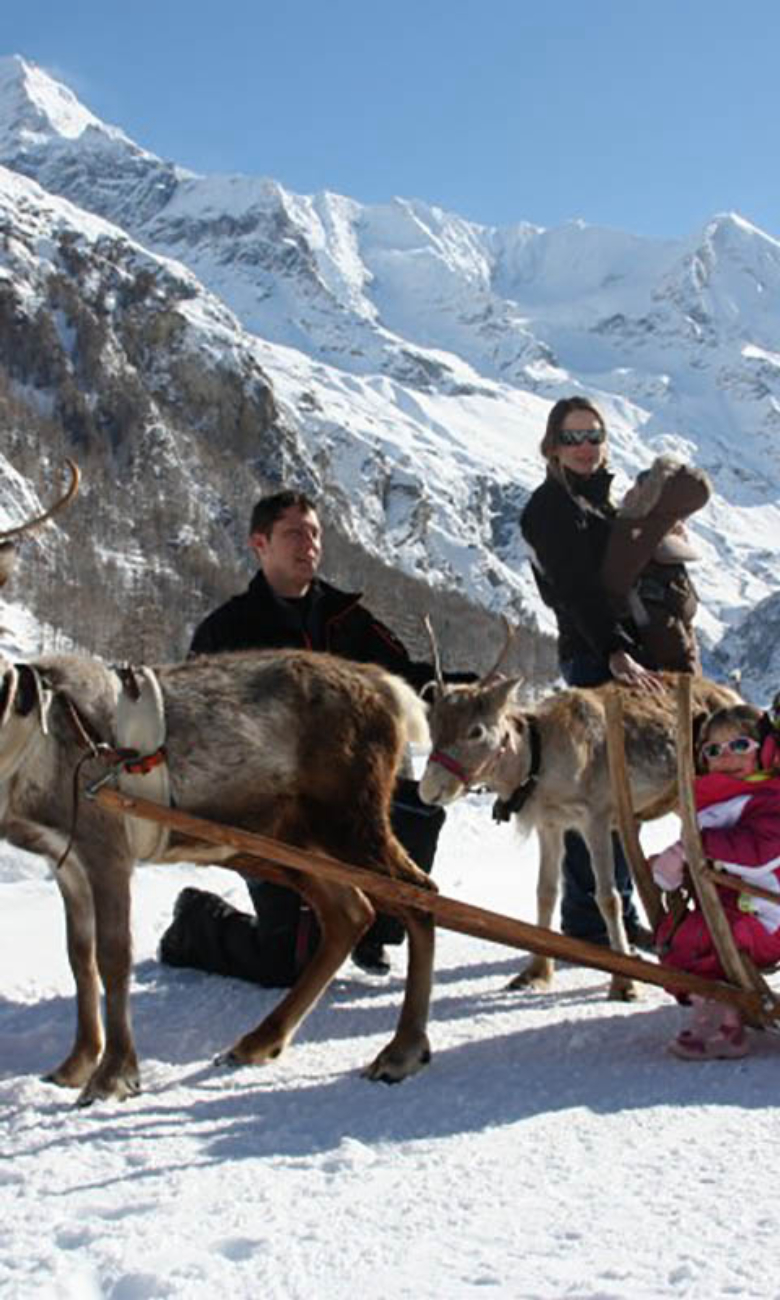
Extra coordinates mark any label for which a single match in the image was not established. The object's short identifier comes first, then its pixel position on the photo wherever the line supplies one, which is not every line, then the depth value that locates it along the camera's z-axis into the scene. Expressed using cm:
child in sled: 488
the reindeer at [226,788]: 479
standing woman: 745
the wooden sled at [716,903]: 488
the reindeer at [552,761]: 670
